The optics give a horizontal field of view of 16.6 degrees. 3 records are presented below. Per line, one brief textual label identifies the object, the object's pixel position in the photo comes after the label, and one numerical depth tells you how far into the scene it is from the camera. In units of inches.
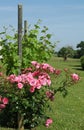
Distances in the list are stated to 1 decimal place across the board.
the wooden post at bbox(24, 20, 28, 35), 303.8
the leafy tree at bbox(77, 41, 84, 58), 2401.9
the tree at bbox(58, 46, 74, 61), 2055.6
